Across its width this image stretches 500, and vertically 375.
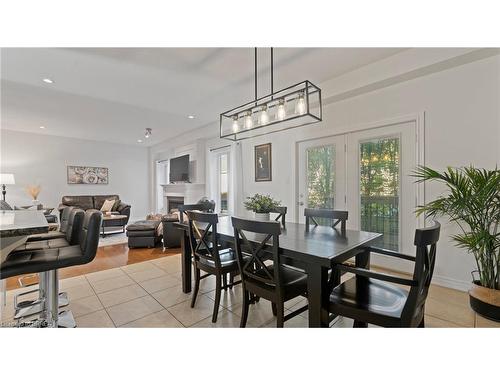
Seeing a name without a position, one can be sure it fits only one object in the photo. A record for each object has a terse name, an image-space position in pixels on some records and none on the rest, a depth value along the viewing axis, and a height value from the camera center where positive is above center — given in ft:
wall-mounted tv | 20.72 +1.57
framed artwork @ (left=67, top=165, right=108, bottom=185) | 22.63 +1.13
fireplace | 22.52 -1.61
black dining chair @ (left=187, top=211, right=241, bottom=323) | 6.32 -2.18
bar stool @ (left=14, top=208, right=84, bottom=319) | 6.14 -1.61
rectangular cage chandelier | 6.30 +2.15
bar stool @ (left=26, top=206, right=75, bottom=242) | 7.15 -1.57
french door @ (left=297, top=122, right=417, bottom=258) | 9.29 +0.28
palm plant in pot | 6.11 -1.08
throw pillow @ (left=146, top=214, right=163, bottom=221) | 17.38 -2.42
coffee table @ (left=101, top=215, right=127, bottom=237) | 18.51 -2.90
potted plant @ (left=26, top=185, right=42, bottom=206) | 19.63 -0.48
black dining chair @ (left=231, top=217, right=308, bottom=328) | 4.91 -2.17
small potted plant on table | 7.94 -0.75
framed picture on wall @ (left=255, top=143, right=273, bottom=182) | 14.21 +1.43
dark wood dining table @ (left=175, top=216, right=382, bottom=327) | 4.48 -1.39
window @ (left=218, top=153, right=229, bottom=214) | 18.37 +0.12
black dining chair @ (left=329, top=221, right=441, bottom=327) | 3.80 -2.28
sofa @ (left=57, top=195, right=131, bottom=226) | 20.54 -1.57
